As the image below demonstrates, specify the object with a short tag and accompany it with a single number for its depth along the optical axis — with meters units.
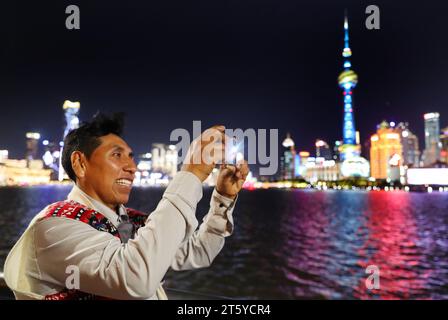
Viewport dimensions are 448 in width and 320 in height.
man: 1.28
